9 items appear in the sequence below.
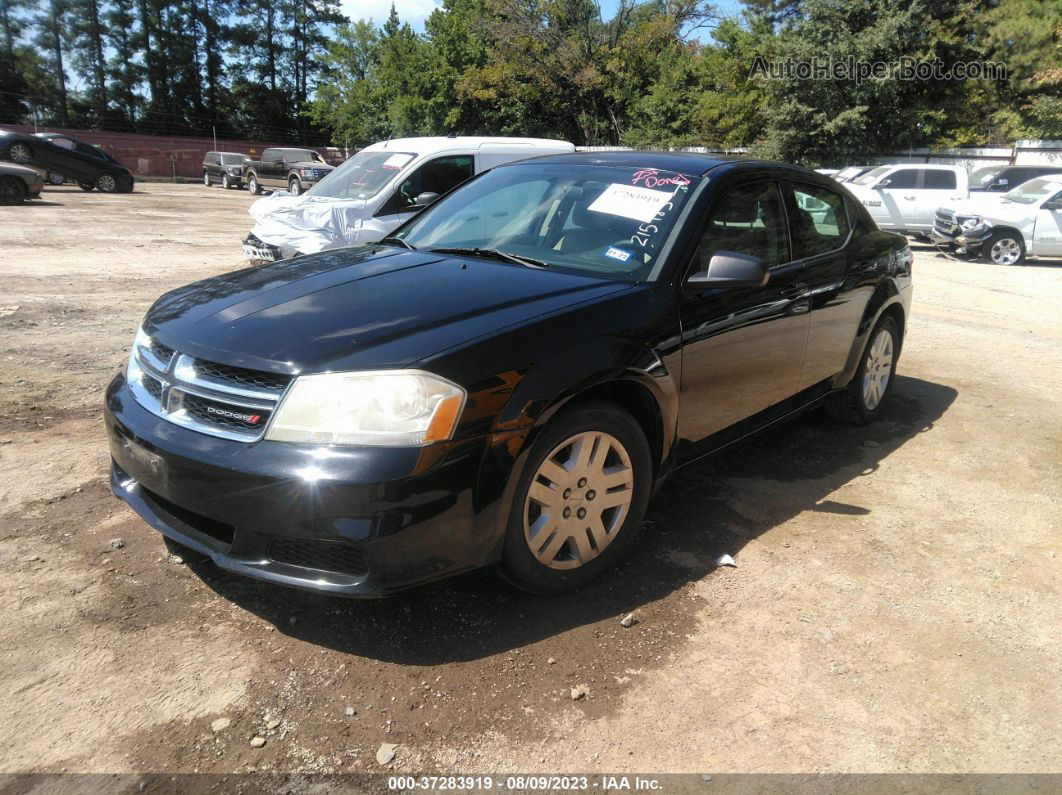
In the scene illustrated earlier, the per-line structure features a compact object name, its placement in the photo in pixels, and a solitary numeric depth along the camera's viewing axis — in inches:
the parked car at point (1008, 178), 706.8
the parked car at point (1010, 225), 568.4
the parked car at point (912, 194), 678.5
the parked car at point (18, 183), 697.6
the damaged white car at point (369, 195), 329.4
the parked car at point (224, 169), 1321.4
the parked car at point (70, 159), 890.1
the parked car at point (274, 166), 1201.6
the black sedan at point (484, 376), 96.6
